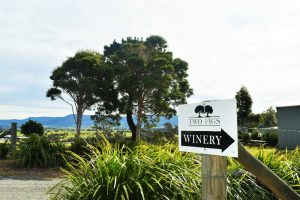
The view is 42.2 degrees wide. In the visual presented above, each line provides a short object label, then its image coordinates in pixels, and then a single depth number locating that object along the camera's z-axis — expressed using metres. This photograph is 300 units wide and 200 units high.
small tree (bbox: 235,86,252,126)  42.59
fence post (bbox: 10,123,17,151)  15.06
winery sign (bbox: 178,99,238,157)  2.85
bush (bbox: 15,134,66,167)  12.55
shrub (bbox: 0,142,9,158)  14.78
